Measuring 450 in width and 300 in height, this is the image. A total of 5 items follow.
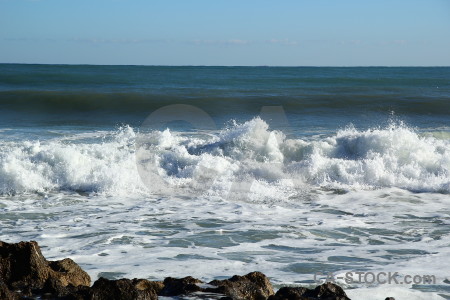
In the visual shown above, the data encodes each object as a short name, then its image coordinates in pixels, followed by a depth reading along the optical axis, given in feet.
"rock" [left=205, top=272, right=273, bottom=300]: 27.37
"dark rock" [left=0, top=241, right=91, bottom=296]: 28.48
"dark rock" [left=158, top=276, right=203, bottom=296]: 27.73
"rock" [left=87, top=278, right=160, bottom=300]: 25.70
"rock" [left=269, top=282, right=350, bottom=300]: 25.80
